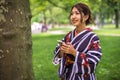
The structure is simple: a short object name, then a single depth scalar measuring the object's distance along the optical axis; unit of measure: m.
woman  1.94
